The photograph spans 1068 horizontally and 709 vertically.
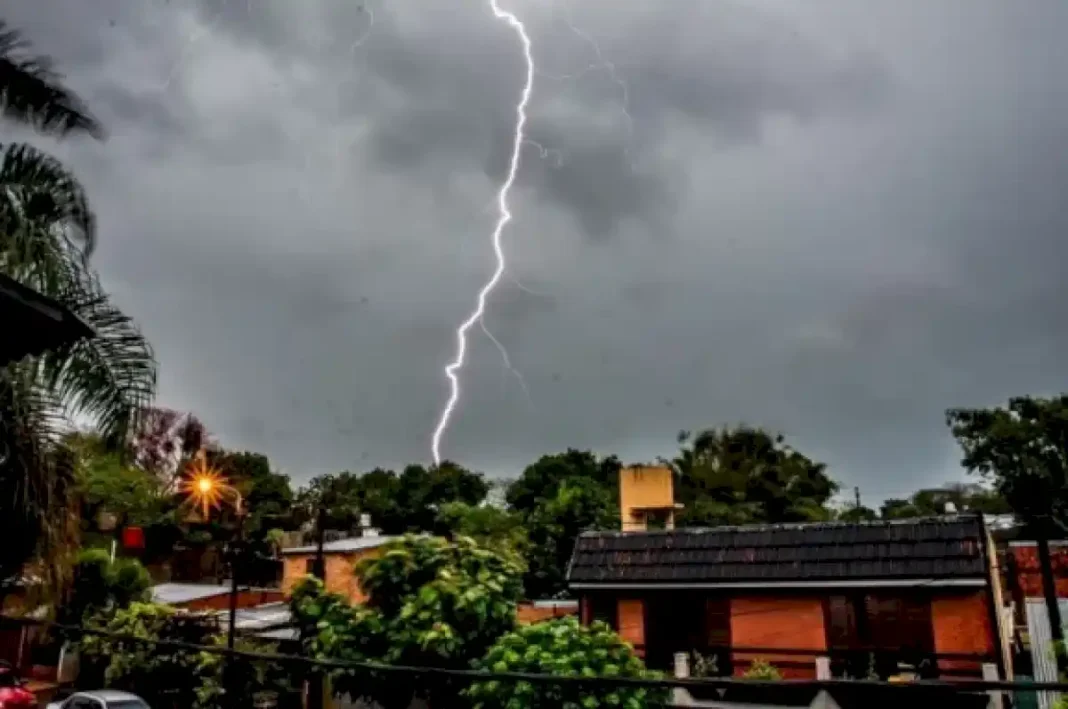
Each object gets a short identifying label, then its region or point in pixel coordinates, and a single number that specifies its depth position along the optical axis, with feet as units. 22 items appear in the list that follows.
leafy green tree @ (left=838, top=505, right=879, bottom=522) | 119.65
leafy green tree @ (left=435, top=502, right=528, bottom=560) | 79.71
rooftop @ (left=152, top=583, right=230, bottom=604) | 72.99
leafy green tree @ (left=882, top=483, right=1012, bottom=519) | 112.37
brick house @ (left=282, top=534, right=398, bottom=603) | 73.72
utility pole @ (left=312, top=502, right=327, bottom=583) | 49.37
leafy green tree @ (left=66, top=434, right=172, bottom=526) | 90.63
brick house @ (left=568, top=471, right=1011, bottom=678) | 42.47
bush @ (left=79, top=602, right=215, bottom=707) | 51.72
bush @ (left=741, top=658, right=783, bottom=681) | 41.98
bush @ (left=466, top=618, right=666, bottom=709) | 32.01
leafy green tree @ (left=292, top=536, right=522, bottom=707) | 36.58
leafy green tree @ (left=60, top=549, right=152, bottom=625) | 63.77
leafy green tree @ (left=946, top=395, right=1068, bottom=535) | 96.02
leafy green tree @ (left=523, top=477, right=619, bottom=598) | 82.28
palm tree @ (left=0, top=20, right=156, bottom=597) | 20.77
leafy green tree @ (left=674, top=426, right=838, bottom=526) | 96.58
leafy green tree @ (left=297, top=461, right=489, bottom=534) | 126.21
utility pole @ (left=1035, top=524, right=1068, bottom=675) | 37.96
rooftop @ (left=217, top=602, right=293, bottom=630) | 57.21
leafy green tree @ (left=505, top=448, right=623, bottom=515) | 120.98
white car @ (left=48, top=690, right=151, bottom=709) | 38.91
